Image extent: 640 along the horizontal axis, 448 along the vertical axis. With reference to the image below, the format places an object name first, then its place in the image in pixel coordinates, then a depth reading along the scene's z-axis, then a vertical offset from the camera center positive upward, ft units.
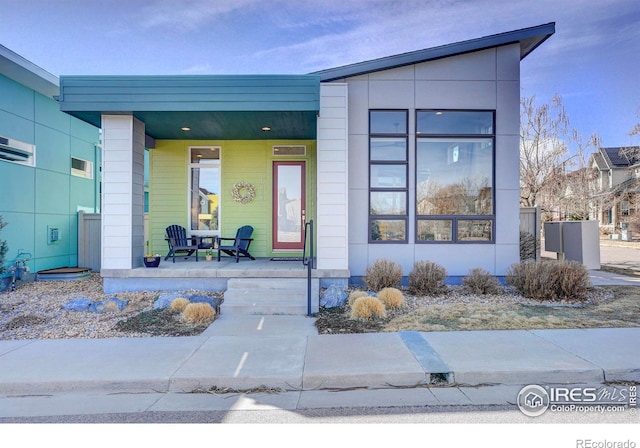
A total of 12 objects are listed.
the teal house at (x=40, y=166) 26.71 +4.60
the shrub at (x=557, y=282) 21.77 -3.11
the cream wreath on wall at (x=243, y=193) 31.27 +2.70
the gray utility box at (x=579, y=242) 30.37 -1.11
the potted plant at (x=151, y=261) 24.38 -2.28
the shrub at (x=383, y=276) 23.86 -3.07
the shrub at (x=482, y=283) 23.61 -3.48
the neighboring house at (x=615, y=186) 67.67 +8.10
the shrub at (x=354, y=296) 20.96 -3.84
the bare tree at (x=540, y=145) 53.36 +11.67
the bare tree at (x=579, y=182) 58.29 +7.21
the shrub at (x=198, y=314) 18.31 -4.27
